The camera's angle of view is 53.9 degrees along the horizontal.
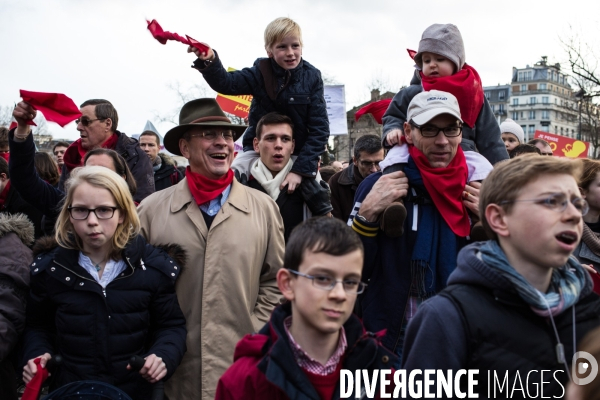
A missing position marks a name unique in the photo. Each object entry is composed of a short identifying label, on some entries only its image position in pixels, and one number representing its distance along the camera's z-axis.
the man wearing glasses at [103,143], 5.61
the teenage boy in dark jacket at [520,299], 2.16
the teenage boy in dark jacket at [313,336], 2.31
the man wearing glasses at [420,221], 3.21
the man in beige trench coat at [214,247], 3.49
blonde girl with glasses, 3.14
